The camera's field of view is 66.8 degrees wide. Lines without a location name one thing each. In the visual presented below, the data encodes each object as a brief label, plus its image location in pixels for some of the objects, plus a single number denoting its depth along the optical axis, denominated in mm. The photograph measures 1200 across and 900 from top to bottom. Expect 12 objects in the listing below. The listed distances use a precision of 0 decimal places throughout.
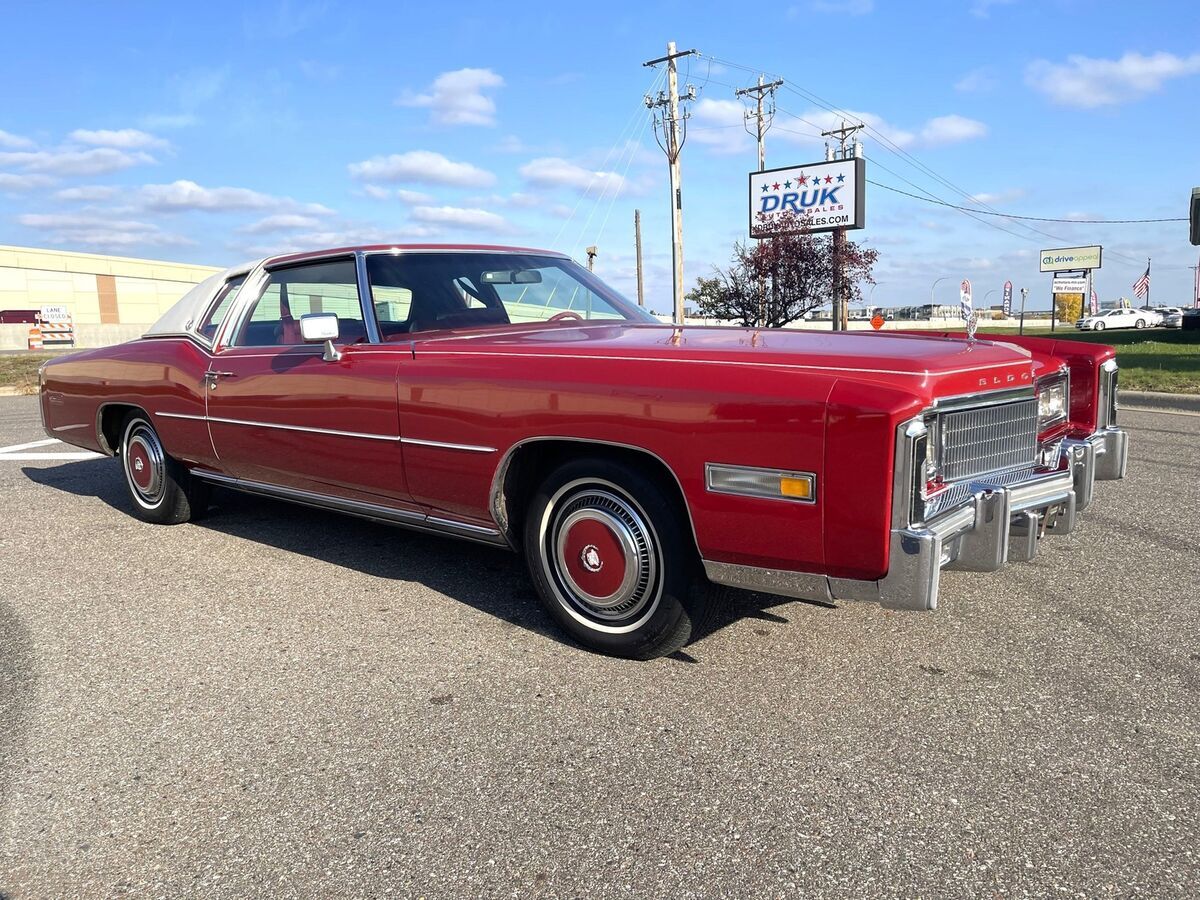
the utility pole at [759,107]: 35312
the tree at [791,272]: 32500
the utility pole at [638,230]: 37469
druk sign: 30500
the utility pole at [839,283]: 31922
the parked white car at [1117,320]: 54312
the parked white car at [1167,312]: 58981
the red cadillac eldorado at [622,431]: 2646
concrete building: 51375
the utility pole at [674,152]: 25938
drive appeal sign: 67000
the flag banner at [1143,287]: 49350
